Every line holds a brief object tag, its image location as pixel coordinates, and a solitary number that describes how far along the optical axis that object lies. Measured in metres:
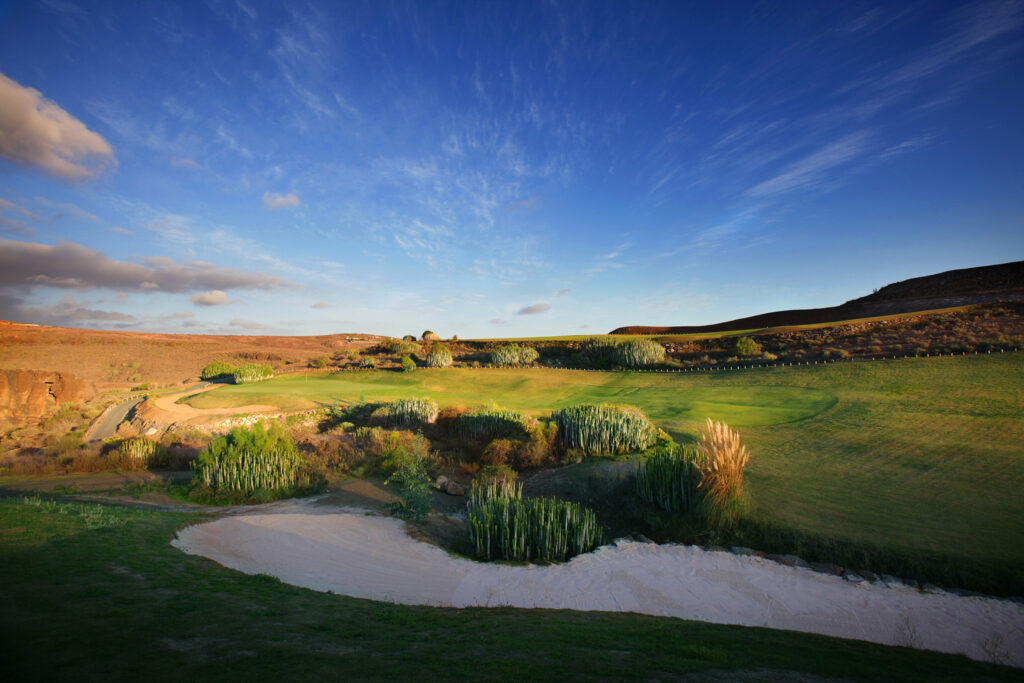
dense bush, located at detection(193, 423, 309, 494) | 11.14
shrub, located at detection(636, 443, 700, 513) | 8.44
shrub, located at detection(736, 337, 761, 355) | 27.27
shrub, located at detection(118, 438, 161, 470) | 13.44
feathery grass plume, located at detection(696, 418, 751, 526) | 7.85
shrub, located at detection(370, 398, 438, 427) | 16.87
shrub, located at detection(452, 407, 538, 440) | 14.16
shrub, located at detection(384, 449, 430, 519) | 9.12
